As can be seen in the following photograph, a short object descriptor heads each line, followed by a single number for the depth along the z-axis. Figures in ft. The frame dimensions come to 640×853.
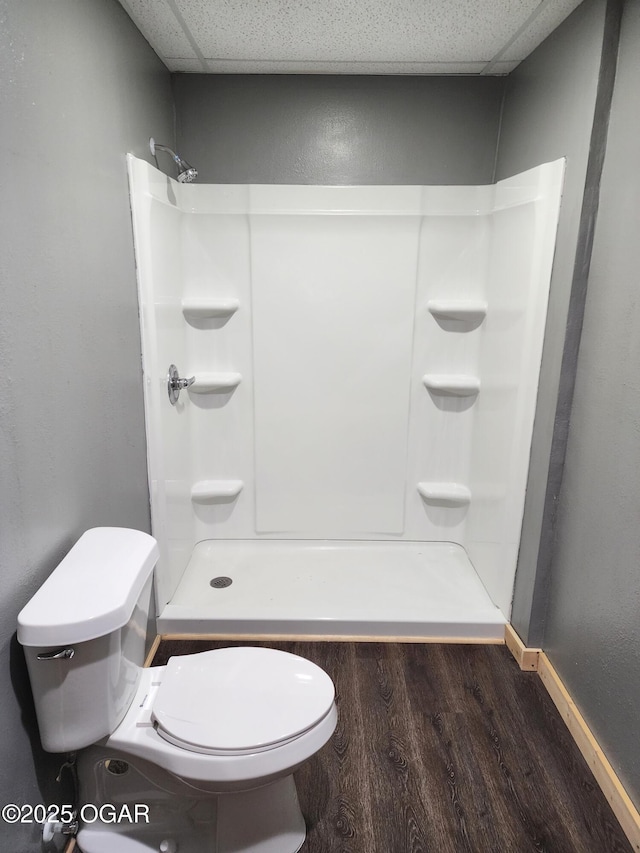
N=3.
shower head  6.43
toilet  3.61
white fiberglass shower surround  6.99
